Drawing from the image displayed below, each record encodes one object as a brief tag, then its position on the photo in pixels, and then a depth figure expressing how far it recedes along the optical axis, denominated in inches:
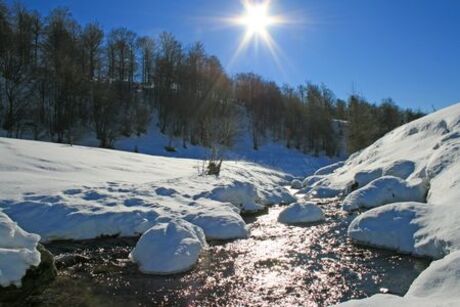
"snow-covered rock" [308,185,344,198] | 1097.4
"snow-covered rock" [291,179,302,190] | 1483.1
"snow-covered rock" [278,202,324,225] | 729.0
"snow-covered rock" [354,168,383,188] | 1045.8
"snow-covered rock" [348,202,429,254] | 528.1
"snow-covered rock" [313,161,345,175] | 1702.1
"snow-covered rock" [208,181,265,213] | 831.7
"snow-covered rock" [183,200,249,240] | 600.7
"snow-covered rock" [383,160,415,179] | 947.3
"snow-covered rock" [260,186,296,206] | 1023.6
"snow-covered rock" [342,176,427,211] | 784.5
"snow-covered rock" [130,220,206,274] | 447.8
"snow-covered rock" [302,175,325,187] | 1484.1
